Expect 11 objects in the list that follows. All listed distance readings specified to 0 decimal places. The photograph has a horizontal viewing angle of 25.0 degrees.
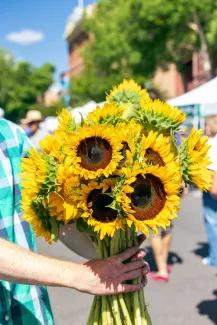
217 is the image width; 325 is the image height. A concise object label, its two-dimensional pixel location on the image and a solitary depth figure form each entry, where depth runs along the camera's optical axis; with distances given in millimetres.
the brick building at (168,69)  32219
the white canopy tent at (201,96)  5029
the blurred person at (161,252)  5539
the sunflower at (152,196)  1396
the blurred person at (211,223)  4258
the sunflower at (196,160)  1483
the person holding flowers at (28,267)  1427
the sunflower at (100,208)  1397
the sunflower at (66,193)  1404
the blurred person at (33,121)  11780
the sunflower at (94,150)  1387
